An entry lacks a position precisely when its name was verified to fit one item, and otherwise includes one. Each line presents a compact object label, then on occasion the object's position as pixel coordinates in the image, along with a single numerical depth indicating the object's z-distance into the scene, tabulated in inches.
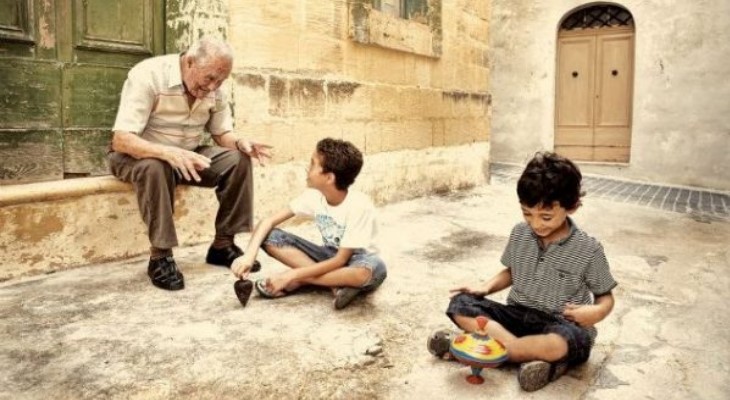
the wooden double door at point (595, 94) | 386.0
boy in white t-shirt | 99.0
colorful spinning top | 69.2
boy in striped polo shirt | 72.1
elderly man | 111.0
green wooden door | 119.3
